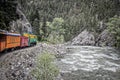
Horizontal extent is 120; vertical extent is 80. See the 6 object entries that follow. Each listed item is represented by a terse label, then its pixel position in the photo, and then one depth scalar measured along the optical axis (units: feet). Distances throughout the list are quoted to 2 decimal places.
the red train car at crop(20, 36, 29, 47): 131.39
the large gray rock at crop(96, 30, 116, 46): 323.78
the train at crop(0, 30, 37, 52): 88.88
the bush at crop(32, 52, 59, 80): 78.57
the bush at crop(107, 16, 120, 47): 286.66
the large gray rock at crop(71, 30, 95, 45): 375.25
